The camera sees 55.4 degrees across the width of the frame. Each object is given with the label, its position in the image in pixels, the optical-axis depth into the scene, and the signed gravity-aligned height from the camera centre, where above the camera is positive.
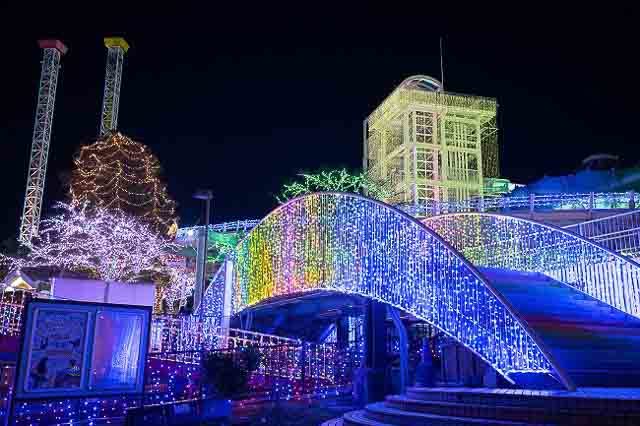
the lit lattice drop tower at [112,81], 53.09 +23.57
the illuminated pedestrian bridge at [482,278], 9.03 +1.61
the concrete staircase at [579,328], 8.57 +0.50
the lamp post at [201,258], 19.80 +3.35
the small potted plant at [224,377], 11.27 -0.39
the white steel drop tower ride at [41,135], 46.22 +16.83
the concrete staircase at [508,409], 6.25 -0.55
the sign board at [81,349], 7.80 +0.05
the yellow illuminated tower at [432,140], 42.41 +15.40
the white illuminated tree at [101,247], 27.58 +4.79
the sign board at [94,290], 12.39 +1.27
